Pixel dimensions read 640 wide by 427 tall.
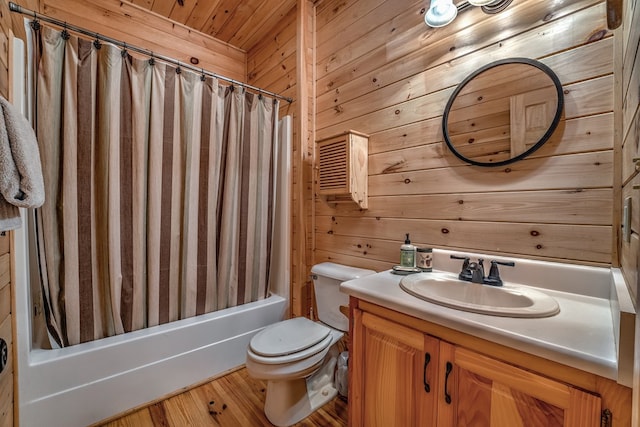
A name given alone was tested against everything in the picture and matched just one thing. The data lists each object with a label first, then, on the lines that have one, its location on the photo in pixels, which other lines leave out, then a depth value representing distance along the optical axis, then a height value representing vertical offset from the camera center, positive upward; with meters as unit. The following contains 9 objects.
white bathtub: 1.23 -0.85
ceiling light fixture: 1.19 +0.91
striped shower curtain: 1.34 +0.13
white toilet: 1.26 -0.71
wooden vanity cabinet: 0.61 -0.50
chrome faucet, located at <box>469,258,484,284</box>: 1.04 -0.25
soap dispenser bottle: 1.28 -0.22
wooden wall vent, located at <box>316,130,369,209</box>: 1.55 +0.27
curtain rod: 1.19 +0.93
